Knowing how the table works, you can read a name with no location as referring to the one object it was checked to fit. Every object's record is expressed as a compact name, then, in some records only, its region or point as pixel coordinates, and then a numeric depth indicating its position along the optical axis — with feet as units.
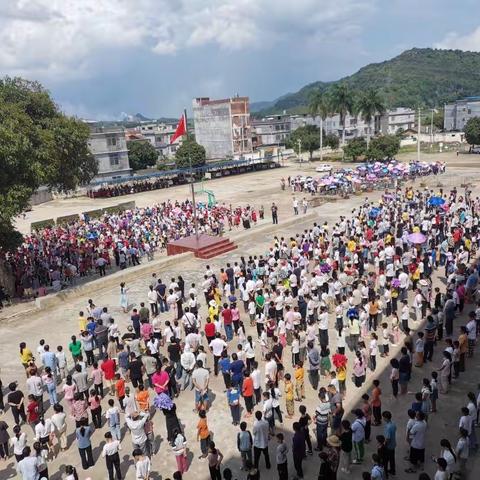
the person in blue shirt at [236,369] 31.60
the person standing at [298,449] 25.50
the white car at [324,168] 180.00
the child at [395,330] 39.91
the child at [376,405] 29.19
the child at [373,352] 35.19
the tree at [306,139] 224.74
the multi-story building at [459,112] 301.84
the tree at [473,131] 200.00
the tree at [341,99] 215.10
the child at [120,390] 32.19
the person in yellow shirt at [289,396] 30.33
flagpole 74.62
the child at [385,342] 38.86
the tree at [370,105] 208.88
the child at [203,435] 27.30
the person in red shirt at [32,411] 30.53
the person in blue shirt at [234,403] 30.14
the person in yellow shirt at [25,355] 36.92
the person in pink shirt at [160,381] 30.09
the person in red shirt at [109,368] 34.22
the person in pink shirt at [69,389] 30.17
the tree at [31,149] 53.57
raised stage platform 74.00
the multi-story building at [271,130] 349.27
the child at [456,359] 34.04
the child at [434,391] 29.94
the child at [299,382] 31.73
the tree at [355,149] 188.44
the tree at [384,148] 173.88
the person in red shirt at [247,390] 30.66
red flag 75.31
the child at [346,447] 25.98
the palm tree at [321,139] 216.06
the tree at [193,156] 208.33
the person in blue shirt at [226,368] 33.40
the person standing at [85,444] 27.12
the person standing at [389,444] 25.14
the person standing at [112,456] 25.66
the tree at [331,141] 235.32
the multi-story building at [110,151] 190.97
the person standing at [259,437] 26.07
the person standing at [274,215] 89.97
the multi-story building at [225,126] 279.28
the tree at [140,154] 243.19
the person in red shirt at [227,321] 42.29
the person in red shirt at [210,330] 39.55
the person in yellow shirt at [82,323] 43.40
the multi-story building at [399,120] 341.41
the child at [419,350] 35.93
